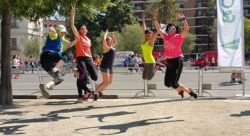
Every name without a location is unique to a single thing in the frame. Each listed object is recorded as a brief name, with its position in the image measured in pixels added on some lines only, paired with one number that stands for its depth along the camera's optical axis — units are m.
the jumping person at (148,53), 12.29
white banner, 13.21
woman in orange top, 10.98
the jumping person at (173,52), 10.44
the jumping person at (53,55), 10.91
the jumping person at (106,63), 10.82
